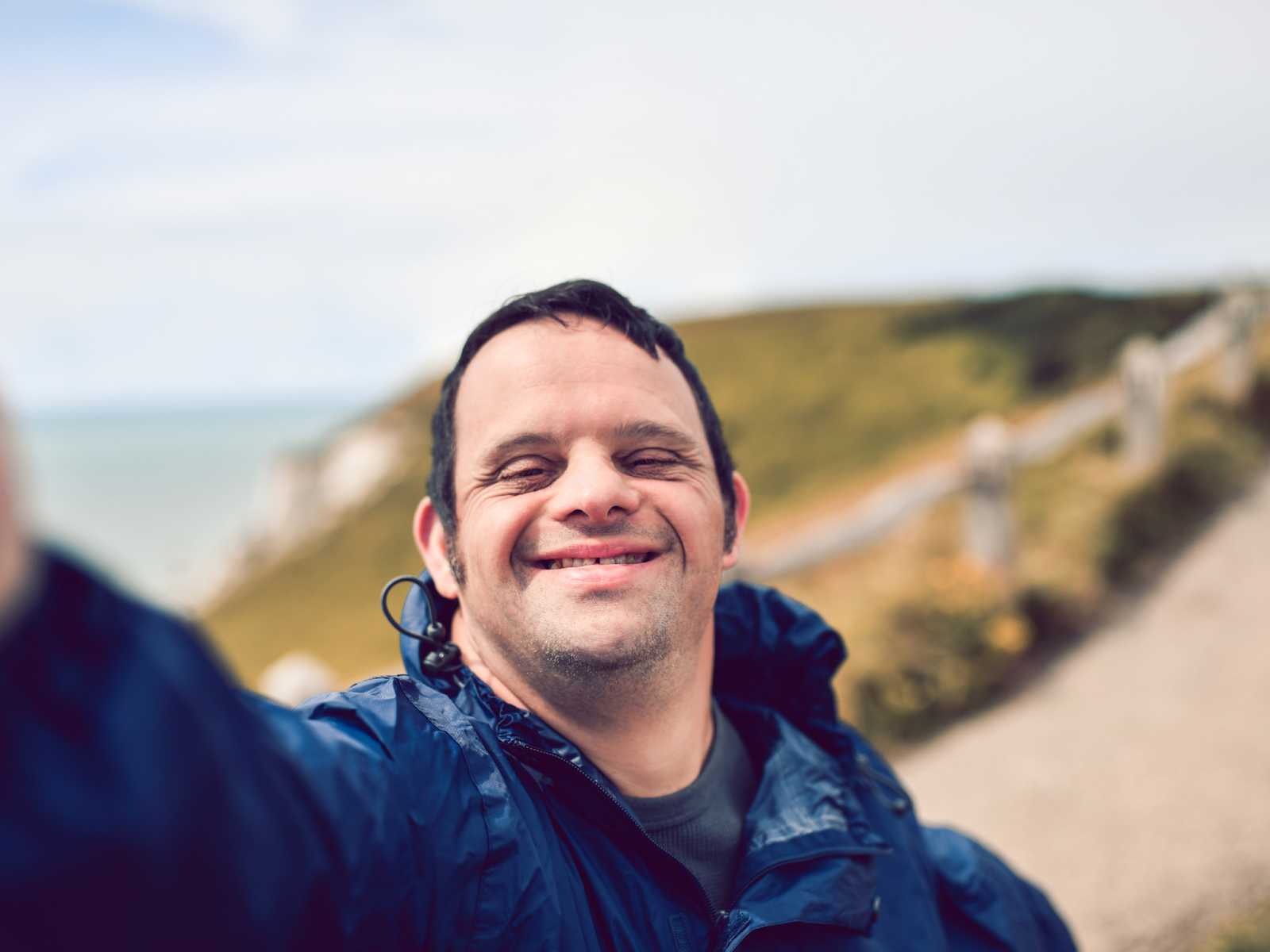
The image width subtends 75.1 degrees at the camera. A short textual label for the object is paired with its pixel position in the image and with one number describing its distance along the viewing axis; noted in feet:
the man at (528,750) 2.19
